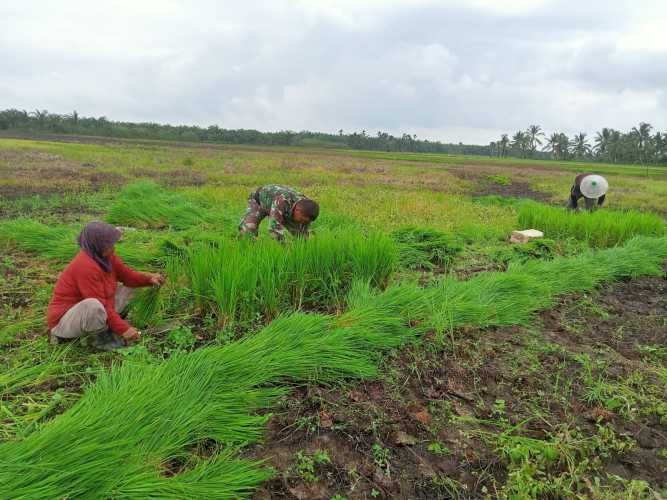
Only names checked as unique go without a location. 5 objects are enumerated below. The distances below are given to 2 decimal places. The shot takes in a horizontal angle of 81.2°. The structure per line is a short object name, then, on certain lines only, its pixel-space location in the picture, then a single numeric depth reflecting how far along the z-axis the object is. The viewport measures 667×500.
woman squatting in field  2.47
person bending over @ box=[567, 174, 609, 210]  7.52
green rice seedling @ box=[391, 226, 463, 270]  5.02
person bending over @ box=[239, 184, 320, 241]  4.13
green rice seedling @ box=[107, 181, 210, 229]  6.44
